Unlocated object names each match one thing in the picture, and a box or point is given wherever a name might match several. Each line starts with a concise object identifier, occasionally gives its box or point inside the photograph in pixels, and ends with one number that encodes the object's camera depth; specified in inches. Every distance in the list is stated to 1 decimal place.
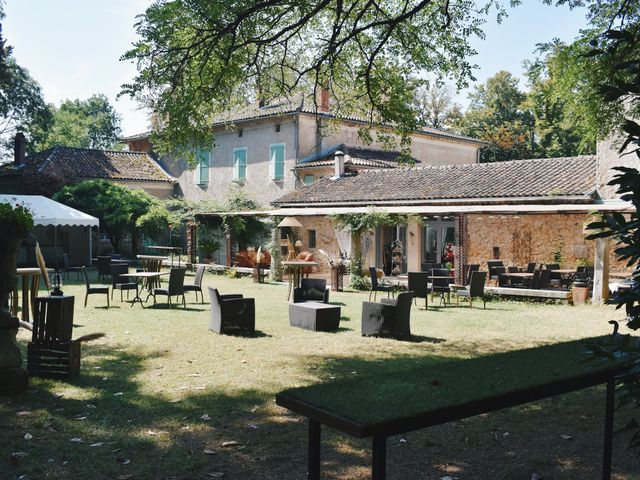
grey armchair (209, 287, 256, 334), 390.6
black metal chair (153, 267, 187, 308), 515.2
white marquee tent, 721.9
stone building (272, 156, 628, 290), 658.2
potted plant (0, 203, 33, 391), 245.6
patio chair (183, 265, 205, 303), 545.6
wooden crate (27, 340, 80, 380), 270.5
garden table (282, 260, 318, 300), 603.2
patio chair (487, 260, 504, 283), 694.5
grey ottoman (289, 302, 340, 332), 410.0
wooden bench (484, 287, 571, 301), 592.2
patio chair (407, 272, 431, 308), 520.4
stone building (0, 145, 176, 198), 1076.5
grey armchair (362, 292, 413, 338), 383.9
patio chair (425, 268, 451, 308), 569.0
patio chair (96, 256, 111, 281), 697.0
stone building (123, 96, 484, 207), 983.0
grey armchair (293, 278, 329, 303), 456.8
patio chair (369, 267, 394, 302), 555.0
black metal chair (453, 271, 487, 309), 536.4
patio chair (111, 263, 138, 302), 536.4
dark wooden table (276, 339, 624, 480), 115.0
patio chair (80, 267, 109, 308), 511.8
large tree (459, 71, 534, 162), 1389.0
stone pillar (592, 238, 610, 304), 571.2
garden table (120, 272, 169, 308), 528.1
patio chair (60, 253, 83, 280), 756.3
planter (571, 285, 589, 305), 576.7
